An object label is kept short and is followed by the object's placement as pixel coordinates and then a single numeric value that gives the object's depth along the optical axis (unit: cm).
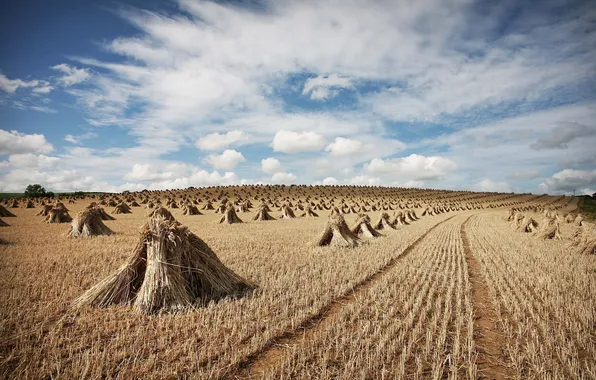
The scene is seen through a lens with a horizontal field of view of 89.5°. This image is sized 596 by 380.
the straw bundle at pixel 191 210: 3547
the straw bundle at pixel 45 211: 2733
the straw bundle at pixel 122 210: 3575
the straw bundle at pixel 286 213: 3222
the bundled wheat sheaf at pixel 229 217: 2403
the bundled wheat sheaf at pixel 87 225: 1384
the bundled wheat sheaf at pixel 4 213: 2456
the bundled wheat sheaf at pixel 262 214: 2882
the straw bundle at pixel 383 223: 2215
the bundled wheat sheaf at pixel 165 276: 566
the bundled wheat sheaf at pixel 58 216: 2042
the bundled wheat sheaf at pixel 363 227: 1672
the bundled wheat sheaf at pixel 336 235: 1283
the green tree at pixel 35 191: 7843
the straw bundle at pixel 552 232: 1766
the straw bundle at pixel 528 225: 2245
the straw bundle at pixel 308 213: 3609
